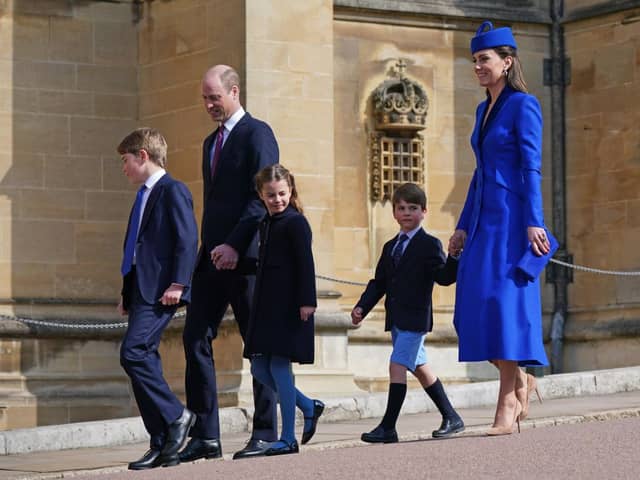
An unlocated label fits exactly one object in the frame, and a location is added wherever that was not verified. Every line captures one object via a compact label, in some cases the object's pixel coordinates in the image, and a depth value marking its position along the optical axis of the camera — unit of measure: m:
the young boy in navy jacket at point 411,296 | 18.58
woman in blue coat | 17.47
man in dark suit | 17.50
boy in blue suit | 16.86
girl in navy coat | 17.47
